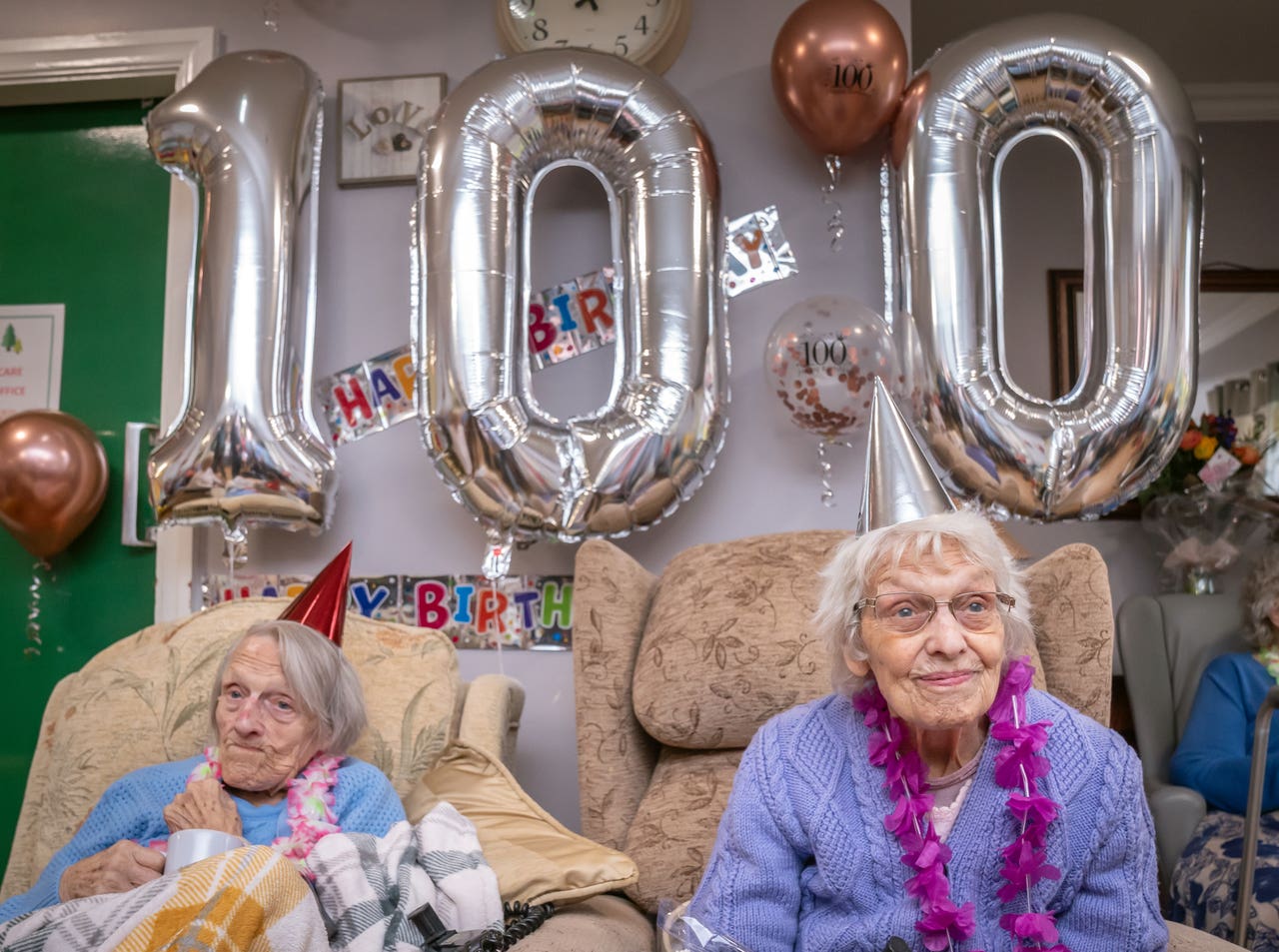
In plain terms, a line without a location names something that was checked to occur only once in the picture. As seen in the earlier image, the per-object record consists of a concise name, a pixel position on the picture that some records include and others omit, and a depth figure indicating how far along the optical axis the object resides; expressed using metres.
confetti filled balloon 2.47
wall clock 2.78
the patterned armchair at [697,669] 1.88
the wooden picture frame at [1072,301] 3.73
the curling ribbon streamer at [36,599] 3.05
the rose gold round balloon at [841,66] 2.48
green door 3.04
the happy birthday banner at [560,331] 2.79
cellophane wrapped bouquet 3.20
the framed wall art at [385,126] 2.89
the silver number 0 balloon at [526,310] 2.41
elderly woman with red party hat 1.76
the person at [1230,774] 2.27
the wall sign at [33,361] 3.16
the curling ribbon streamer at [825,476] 2.71
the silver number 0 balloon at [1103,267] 2.38
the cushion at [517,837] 1.71
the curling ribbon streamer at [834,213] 2.75
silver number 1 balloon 2.50
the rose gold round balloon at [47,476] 2.75
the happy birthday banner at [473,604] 2.76
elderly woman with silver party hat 1.43
